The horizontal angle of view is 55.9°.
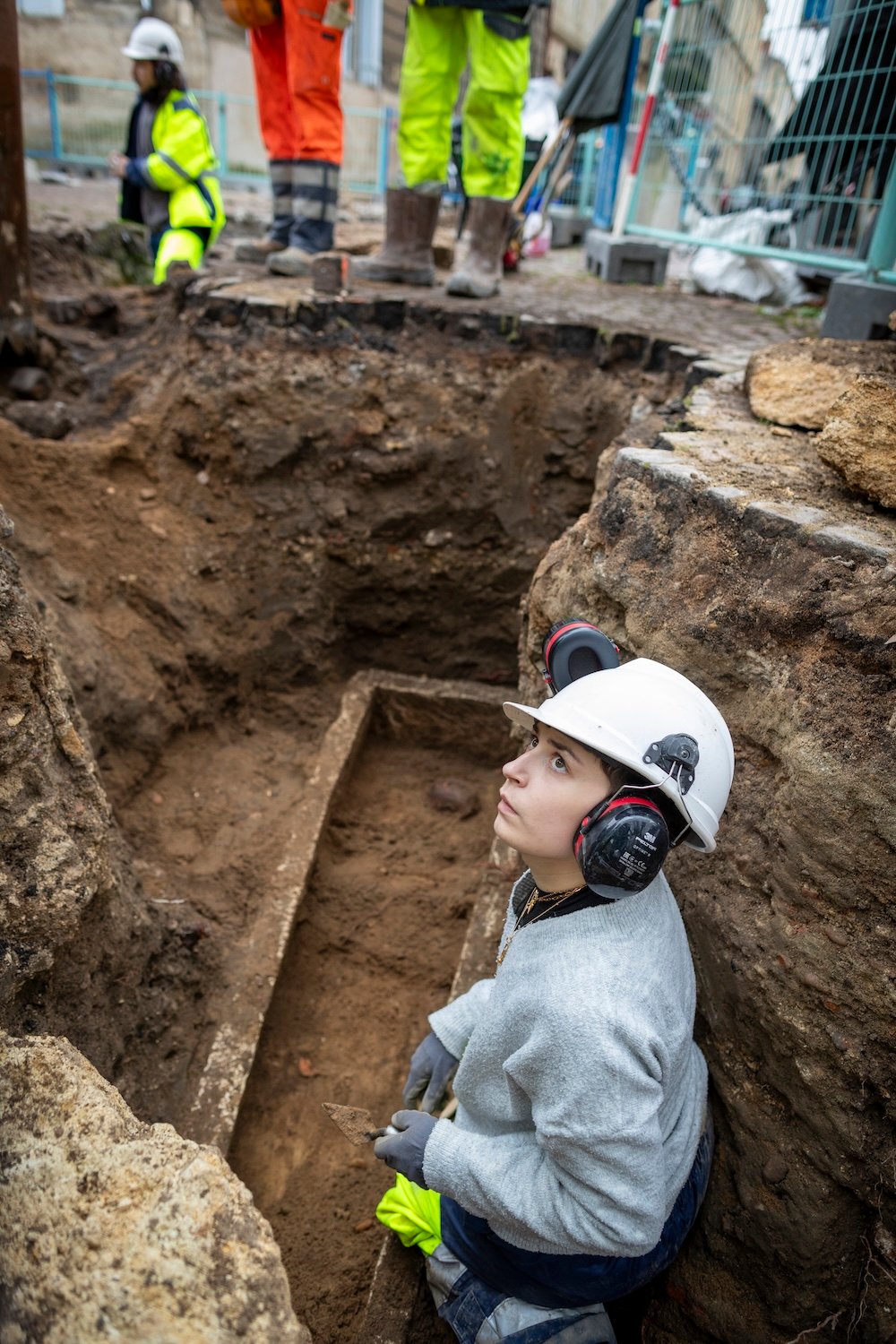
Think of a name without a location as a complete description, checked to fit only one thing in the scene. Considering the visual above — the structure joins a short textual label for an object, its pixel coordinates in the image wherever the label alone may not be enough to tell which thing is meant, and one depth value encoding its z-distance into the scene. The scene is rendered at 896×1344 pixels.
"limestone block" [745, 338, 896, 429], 2.96
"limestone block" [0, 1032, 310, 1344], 1.24
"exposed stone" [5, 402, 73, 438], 4.59
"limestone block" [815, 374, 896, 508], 2.13
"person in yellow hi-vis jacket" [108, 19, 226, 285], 5.85
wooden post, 4.24
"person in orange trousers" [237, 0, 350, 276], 5.11
